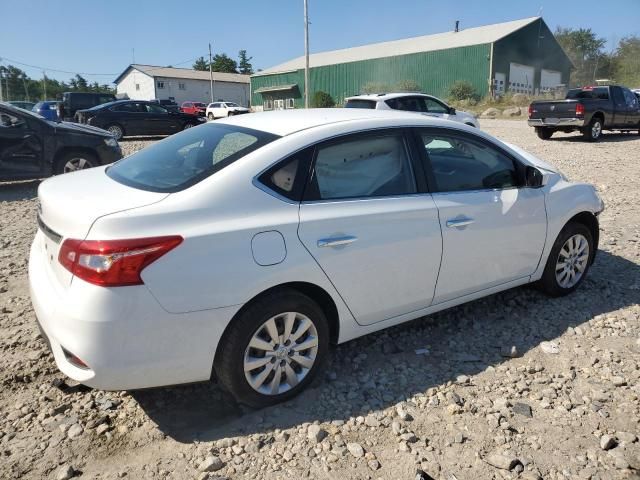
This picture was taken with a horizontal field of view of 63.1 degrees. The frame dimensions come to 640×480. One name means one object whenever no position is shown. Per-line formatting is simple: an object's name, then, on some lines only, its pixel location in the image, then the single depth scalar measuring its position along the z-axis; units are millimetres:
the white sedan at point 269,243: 2412
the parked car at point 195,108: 41584
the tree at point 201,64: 96638
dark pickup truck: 15891
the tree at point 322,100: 43719
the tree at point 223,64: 88750
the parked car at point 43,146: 8359
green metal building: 41344
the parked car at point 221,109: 37222
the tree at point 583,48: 63062
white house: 61906
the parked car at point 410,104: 13469
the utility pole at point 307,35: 30781
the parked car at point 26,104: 31697
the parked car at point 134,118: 18031
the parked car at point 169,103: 33388
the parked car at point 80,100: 23141
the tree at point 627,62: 55938
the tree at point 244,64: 93000
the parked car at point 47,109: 26000
